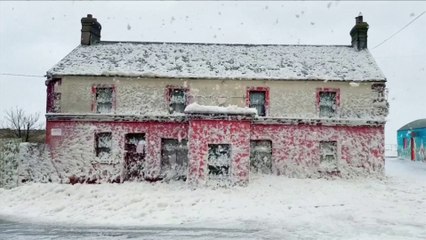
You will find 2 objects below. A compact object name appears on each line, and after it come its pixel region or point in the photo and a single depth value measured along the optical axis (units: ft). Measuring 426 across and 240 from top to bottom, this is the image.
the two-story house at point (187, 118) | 73.87
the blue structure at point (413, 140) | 123.54
